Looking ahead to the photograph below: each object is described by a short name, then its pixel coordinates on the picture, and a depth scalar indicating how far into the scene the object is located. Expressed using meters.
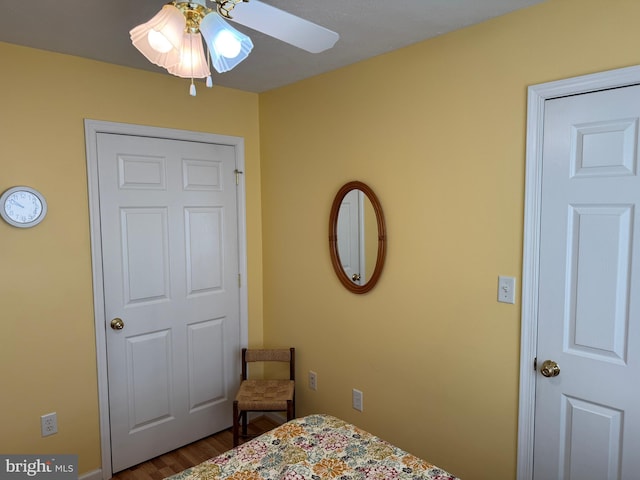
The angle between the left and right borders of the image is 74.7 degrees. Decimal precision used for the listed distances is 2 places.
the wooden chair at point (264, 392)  2.60
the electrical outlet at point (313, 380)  2.88
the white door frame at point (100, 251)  2.40
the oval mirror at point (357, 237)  2.40
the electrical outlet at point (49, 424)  2.28
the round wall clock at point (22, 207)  2.12
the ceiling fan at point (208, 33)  1.15
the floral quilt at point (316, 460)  1.48
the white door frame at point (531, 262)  1.75
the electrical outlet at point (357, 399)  2.58
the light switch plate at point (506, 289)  1.86
